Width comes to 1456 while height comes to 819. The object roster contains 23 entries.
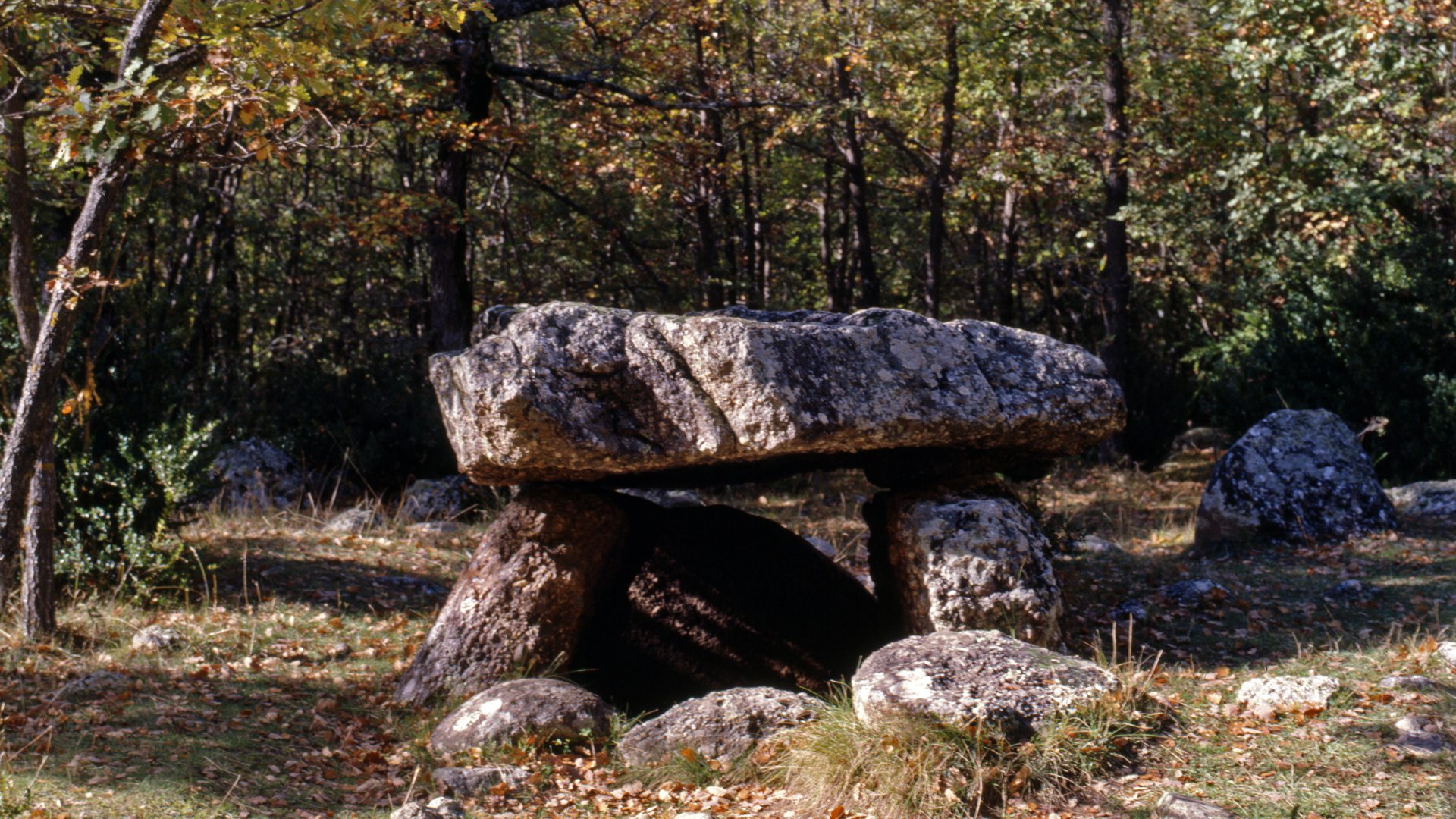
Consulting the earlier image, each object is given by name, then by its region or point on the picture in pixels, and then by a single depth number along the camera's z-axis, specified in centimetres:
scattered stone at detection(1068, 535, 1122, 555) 952
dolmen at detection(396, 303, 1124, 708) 569
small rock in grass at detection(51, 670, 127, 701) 561
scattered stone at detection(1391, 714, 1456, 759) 473
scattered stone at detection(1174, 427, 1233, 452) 1719
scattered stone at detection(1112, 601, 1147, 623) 704
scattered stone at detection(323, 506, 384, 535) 991
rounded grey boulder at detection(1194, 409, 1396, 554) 917
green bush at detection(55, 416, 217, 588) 728
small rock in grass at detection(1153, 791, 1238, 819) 420
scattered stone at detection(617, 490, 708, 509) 1047
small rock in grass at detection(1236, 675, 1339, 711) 527
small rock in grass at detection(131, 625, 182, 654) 647
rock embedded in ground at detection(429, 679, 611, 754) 537
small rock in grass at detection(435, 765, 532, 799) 494
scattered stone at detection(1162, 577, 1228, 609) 738
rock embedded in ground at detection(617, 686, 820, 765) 522
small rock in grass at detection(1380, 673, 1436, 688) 538
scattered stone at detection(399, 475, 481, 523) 1135
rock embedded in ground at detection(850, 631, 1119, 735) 477
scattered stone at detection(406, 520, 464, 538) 1011
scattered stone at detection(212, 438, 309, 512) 1111
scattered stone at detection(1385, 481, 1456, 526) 962
